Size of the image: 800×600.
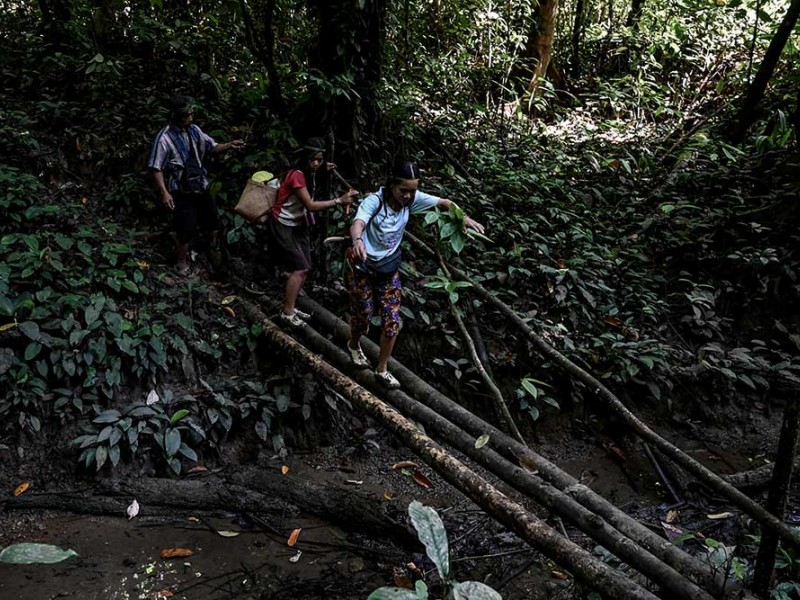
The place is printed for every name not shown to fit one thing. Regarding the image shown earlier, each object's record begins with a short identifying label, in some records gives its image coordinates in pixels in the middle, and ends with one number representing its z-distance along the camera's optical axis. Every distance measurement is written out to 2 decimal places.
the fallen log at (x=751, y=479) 5.62
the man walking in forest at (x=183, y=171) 6.01
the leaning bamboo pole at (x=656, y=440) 3.40
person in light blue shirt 4.62
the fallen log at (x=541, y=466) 3.72
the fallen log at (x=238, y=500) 4.62
